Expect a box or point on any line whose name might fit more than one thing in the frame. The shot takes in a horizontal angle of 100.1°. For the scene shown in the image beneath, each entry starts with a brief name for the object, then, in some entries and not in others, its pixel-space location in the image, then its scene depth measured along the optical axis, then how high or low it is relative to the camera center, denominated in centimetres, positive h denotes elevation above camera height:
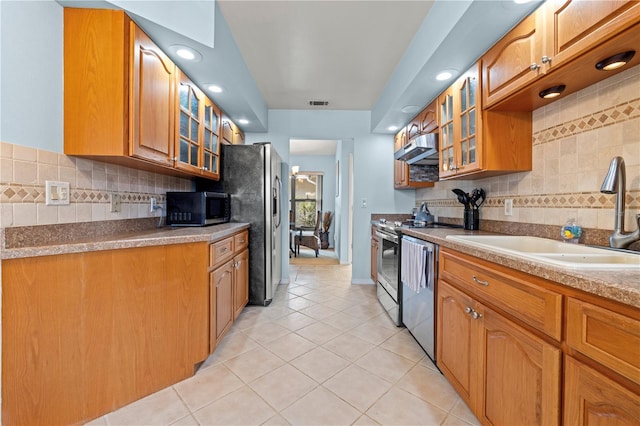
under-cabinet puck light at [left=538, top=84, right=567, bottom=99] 141 +64
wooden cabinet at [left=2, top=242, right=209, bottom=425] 115 -61
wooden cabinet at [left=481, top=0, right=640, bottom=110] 101 +74
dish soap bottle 137 -11
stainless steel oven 244 -62
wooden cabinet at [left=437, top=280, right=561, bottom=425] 90 -65
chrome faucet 112 +9
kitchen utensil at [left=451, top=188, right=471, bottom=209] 228 +10
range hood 246 +58
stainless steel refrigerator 283 +14
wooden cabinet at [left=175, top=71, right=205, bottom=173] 197 +68
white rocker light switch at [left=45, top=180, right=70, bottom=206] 133 +8
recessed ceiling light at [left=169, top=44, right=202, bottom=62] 173 +105
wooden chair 573 -69
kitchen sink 89 -18
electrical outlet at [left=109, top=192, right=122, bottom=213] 174 +5
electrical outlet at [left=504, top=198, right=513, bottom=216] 190 +2
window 762 +24
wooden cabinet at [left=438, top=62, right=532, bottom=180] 176 +51
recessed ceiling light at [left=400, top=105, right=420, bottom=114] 274 +106
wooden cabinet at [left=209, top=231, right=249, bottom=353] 183 -59
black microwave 223 +1
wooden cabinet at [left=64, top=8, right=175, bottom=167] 141 +67
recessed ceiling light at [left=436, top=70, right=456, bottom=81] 203 +105
